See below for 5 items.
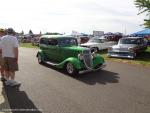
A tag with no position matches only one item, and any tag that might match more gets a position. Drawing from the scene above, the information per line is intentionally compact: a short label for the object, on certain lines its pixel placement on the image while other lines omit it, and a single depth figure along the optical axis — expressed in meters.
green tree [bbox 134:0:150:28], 8.63
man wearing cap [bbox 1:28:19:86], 3.95
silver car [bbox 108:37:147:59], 8.41
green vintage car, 5.19
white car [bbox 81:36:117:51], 11.15
